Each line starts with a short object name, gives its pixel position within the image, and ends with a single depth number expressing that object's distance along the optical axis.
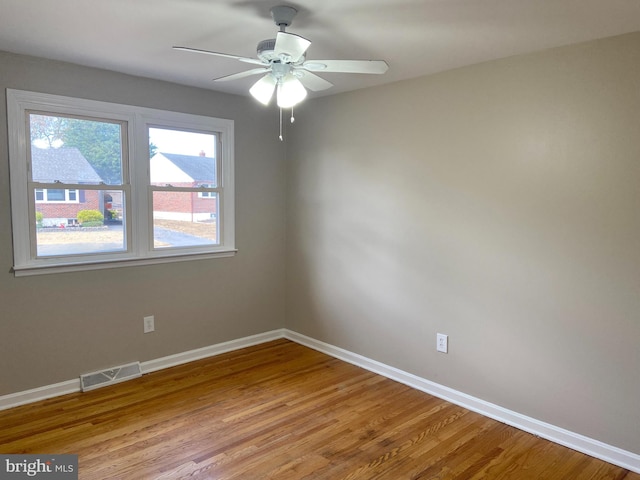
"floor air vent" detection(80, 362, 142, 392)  3.21
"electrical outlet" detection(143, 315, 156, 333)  3.53
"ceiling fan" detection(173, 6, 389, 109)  1.92
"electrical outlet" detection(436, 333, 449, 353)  3.14
